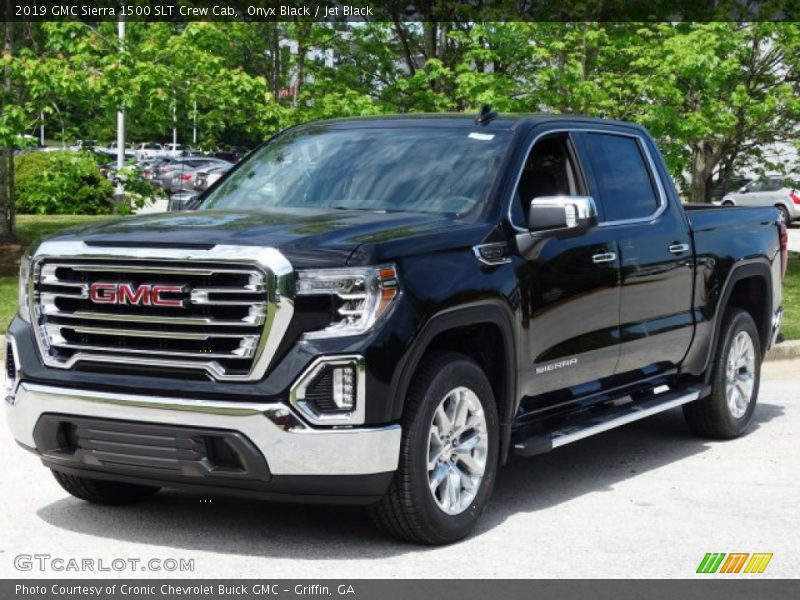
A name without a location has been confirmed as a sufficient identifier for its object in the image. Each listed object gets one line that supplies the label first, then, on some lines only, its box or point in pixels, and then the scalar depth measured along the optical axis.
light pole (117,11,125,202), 17.72
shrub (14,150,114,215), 30.28
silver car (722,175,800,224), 40.34
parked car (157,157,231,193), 45.39
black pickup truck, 5.72
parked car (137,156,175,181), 19.46
